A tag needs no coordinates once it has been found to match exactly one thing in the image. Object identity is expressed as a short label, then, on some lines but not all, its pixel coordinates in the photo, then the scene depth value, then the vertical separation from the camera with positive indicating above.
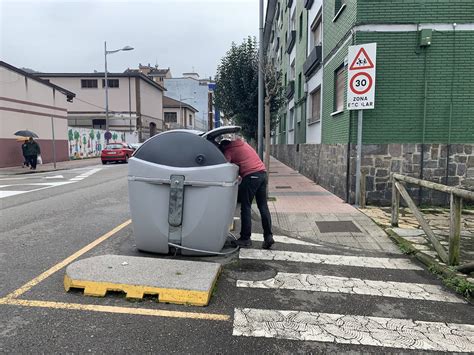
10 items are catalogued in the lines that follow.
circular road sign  8.55 +1.35
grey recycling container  4.95 -0.63
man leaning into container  5.69 -0.61
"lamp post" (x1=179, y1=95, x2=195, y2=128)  62.47 +4.77
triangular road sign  8.44 +1.81
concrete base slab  3.86 -1.47
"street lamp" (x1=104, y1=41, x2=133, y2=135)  31.08 +7.52
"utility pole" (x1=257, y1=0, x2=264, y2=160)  10.46 +1.48
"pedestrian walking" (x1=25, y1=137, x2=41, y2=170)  19.50 -0.60
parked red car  25.09 -0.71
